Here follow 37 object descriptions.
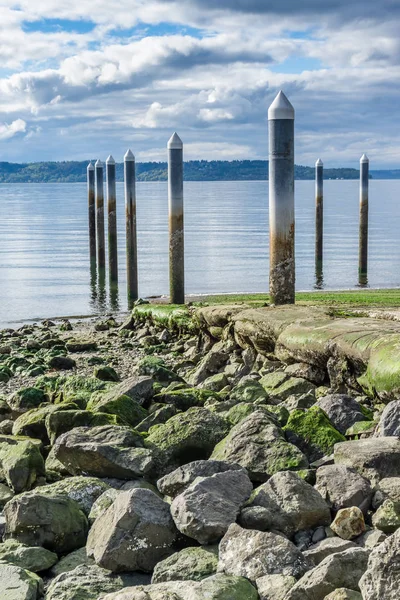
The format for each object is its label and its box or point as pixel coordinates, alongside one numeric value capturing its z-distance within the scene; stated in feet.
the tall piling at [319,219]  114.21
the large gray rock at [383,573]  13.85
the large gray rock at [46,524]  19.88
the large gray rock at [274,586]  15.76
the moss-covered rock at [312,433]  23.50
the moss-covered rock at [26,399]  37.60
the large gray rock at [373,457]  19.90
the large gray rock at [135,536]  18.16
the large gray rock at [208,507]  18.10
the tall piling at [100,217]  110.63
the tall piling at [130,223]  86.89
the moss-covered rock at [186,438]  23.81
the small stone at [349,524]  17.85
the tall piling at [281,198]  44.34
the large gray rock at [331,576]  15.03
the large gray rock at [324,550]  16.87
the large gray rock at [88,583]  17.26
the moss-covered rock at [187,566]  17.33
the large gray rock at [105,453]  23.15
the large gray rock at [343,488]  18.78
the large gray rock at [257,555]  16.48
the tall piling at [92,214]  115.63
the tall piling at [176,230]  67.72
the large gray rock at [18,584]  17.29
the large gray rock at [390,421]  22.41
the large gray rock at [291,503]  18.34
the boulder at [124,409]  29.58
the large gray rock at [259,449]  21.45
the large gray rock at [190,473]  20.76
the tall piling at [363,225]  105.29
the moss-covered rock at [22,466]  24.04
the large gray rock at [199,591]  15.69
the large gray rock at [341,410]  26.25
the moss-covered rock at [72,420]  28.07
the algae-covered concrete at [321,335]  29.76
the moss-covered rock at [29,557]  18.99
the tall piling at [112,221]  97.96
